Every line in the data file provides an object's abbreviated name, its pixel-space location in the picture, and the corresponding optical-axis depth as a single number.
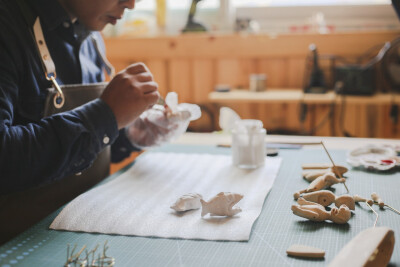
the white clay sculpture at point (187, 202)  0.89
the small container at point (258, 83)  2.34
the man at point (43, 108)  0.90
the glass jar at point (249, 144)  1.19
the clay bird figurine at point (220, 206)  0.86
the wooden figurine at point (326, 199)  0.87
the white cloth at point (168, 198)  0.82
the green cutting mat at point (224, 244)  0.70
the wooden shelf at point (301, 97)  2.13
